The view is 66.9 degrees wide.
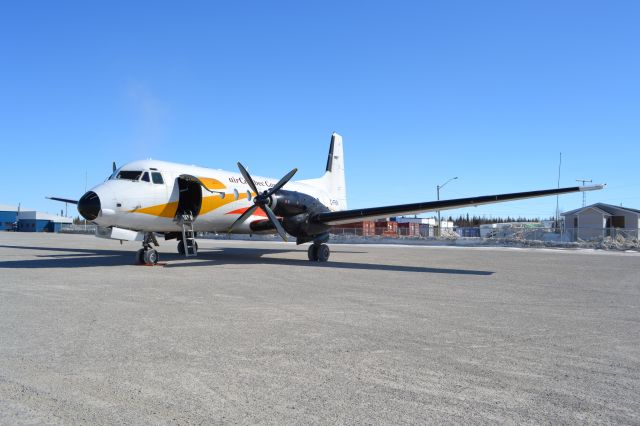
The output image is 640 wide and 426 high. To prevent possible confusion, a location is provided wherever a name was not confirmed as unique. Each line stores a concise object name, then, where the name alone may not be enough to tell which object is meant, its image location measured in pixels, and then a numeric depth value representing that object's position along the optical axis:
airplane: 15.16
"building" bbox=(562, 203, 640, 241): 45.56
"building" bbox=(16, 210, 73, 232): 95.59
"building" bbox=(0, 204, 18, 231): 104.97
